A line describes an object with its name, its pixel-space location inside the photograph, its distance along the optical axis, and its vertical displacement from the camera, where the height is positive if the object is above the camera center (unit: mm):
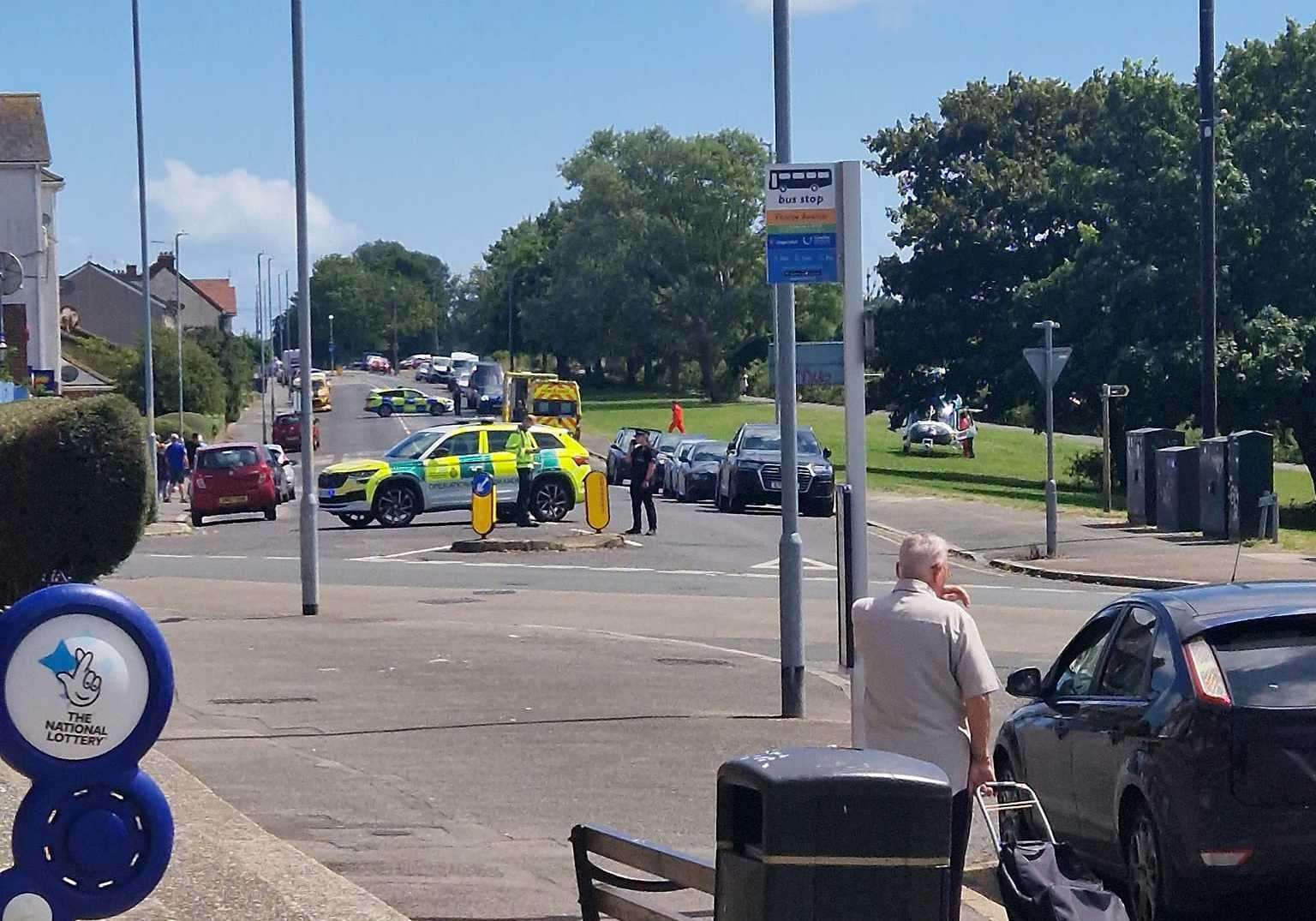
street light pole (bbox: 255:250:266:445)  97250 +4232
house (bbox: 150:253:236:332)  145750 +8749
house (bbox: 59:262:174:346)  118375 +6619
